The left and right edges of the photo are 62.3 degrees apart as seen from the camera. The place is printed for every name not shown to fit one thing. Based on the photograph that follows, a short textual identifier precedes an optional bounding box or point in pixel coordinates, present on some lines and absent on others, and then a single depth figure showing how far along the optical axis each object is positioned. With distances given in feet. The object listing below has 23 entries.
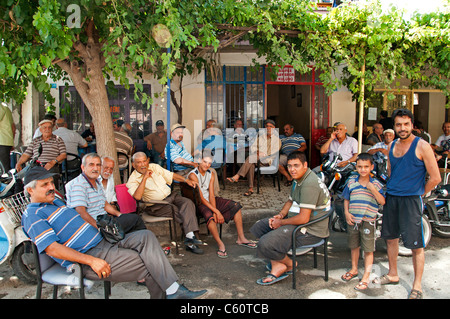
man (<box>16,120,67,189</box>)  19.98
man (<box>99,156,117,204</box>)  14.65
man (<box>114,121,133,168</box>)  23.58
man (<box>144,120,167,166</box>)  27.81
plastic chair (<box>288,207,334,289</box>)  12.55
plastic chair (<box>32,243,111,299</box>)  9.79
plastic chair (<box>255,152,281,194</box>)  25.22
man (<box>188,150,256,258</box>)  16.57
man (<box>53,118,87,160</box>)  23.24
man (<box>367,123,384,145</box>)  26.44
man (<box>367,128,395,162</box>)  18.20
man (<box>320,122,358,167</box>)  21.99
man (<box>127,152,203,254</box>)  15.97
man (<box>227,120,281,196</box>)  25.26
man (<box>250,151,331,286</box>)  12.64
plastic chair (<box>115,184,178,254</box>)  15.69
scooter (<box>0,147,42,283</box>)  12.57
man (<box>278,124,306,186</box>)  27.27
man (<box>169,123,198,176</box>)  19.85
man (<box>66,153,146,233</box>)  12.21
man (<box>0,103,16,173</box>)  24.07
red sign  31.73
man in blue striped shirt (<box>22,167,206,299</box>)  9.58
